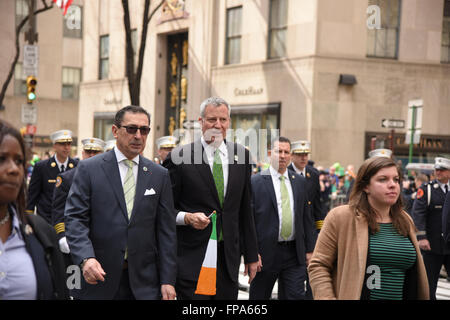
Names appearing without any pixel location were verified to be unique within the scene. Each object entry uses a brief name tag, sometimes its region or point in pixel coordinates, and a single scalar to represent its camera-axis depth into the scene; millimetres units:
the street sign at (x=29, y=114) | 21125
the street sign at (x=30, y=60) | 20297
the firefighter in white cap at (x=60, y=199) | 8383
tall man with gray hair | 5980
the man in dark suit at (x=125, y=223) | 5082
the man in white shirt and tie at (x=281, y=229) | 7922
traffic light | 19969
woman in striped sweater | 4434
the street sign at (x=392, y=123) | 16430
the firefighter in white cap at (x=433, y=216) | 9820
